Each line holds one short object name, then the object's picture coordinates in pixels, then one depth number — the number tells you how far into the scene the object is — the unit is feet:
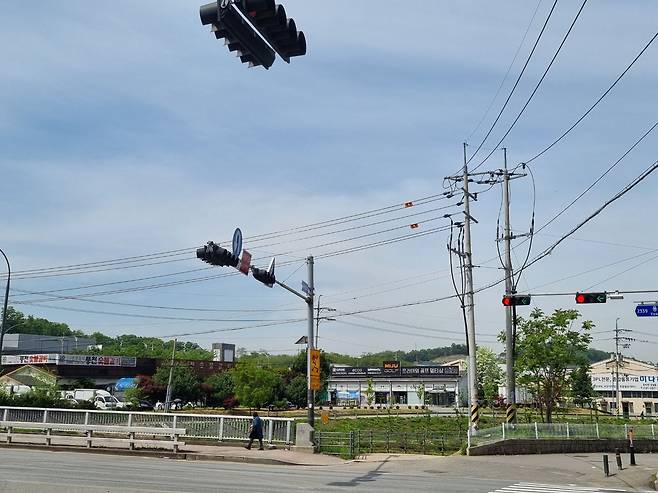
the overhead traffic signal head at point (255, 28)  22.24
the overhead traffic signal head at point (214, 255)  56.13
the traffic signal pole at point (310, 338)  89.71
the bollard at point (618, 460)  83.23
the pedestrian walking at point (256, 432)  87.35
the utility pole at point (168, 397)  228.92
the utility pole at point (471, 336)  107.24
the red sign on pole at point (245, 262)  68.24
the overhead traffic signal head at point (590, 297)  88.17
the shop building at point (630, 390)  349.61
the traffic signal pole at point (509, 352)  114.32
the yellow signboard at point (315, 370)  89.37
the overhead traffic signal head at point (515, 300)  95.30
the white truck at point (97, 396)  211.08
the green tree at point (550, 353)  137.59
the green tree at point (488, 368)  347.15
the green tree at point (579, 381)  142.05
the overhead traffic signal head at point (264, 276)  78.54
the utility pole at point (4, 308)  115.02
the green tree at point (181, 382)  261.65
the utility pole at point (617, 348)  304.83
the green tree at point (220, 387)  280.72
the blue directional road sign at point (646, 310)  93.35
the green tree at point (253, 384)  221.66
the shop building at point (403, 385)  374.55
